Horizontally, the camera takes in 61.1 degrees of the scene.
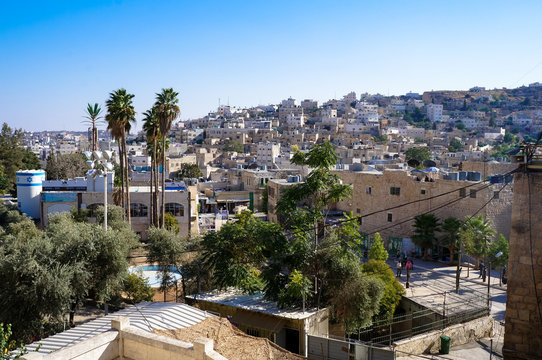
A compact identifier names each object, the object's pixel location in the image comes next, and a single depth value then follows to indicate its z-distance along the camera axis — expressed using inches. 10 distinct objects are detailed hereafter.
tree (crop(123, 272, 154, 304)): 700.0
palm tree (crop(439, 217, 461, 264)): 1078.7
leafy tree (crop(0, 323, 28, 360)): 248.6
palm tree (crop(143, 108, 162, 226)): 1095.6
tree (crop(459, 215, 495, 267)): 940.6
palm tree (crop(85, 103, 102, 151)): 1555.1
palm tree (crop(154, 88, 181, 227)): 1058.1
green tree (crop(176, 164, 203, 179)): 2783.0
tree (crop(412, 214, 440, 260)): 1136.8
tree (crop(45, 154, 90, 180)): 2069.4
